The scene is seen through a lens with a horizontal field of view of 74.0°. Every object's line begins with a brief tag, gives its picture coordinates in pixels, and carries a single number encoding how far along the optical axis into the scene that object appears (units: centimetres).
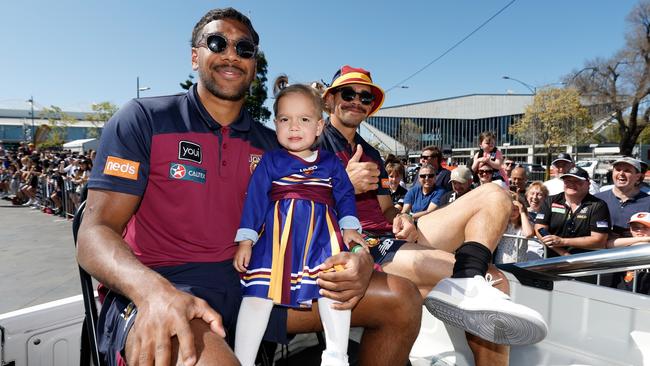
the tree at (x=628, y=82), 3834
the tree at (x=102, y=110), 6141
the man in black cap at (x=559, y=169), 593
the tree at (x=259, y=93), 2437
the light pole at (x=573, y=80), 4053
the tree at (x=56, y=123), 6594
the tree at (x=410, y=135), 6662
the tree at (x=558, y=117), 4050
